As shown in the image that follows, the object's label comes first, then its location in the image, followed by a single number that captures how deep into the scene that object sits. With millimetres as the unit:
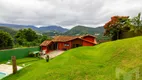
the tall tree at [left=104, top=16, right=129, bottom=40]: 13466
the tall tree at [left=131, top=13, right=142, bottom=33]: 11721
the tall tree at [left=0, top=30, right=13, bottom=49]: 20344
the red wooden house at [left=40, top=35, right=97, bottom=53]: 16730
